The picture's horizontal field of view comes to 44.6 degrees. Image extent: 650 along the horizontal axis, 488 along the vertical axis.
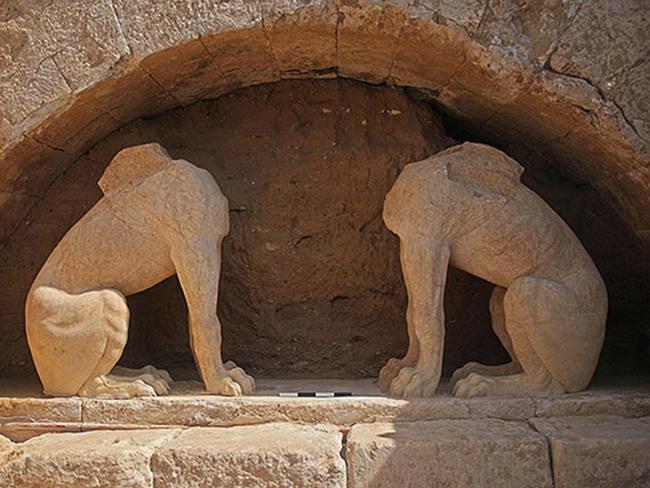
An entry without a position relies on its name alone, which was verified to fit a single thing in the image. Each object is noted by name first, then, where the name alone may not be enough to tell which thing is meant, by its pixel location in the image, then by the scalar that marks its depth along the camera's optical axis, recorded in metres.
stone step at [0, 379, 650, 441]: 3.53
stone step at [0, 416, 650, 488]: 3.17
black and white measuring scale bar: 3.71
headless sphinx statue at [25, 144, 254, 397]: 3.65
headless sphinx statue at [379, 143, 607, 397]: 3.68
